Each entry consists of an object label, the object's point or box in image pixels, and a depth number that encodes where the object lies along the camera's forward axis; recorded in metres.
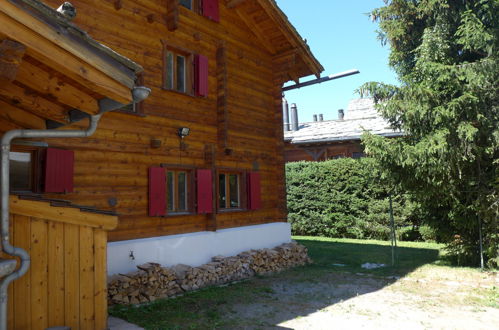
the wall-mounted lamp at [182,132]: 8.82
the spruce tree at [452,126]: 9.23
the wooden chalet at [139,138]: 4.03
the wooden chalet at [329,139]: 19.88
